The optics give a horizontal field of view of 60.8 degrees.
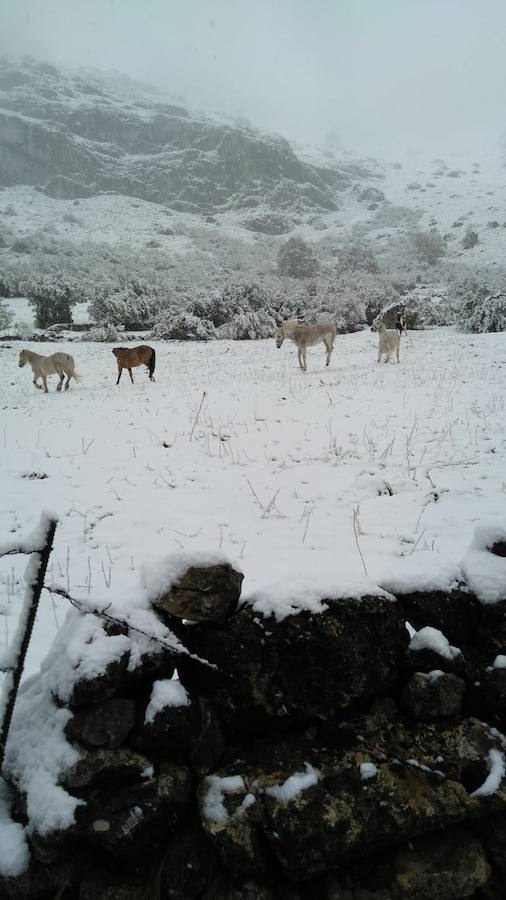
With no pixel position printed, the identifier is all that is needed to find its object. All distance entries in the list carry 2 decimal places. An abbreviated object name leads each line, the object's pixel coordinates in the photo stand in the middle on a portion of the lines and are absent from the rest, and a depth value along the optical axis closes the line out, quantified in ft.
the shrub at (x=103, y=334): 66.08
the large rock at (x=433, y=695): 8.12
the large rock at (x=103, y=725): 6.86
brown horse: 44.88
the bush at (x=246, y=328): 70.90
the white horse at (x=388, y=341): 48.11
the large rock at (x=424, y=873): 6.72
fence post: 6.79
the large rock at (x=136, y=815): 6.43
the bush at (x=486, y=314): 63.82
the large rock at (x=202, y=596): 8.16
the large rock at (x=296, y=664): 7.88
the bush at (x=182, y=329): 69.36
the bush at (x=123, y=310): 73.10
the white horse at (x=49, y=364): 42.78
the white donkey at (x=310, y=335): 49.42
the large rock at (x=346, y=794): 6.74
